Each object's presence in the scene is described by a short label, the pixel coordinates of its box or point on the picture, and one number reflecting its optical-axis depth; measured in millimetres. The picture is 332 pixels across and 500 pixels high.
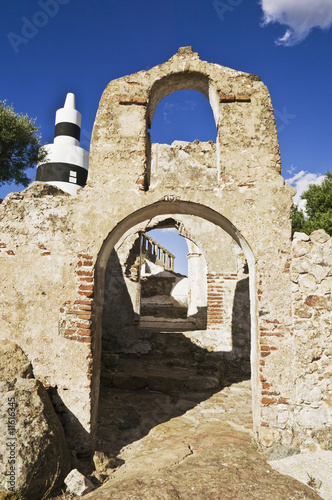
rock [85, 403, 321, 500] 2783
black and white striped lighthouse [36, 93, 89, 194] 15711
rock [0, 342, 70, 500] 2785
